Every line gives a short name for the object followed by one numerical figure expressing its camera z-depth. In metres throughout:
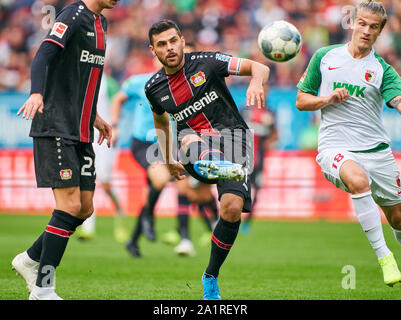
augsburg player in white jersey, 12.55
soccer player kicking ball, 12.09
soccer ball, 13.02
